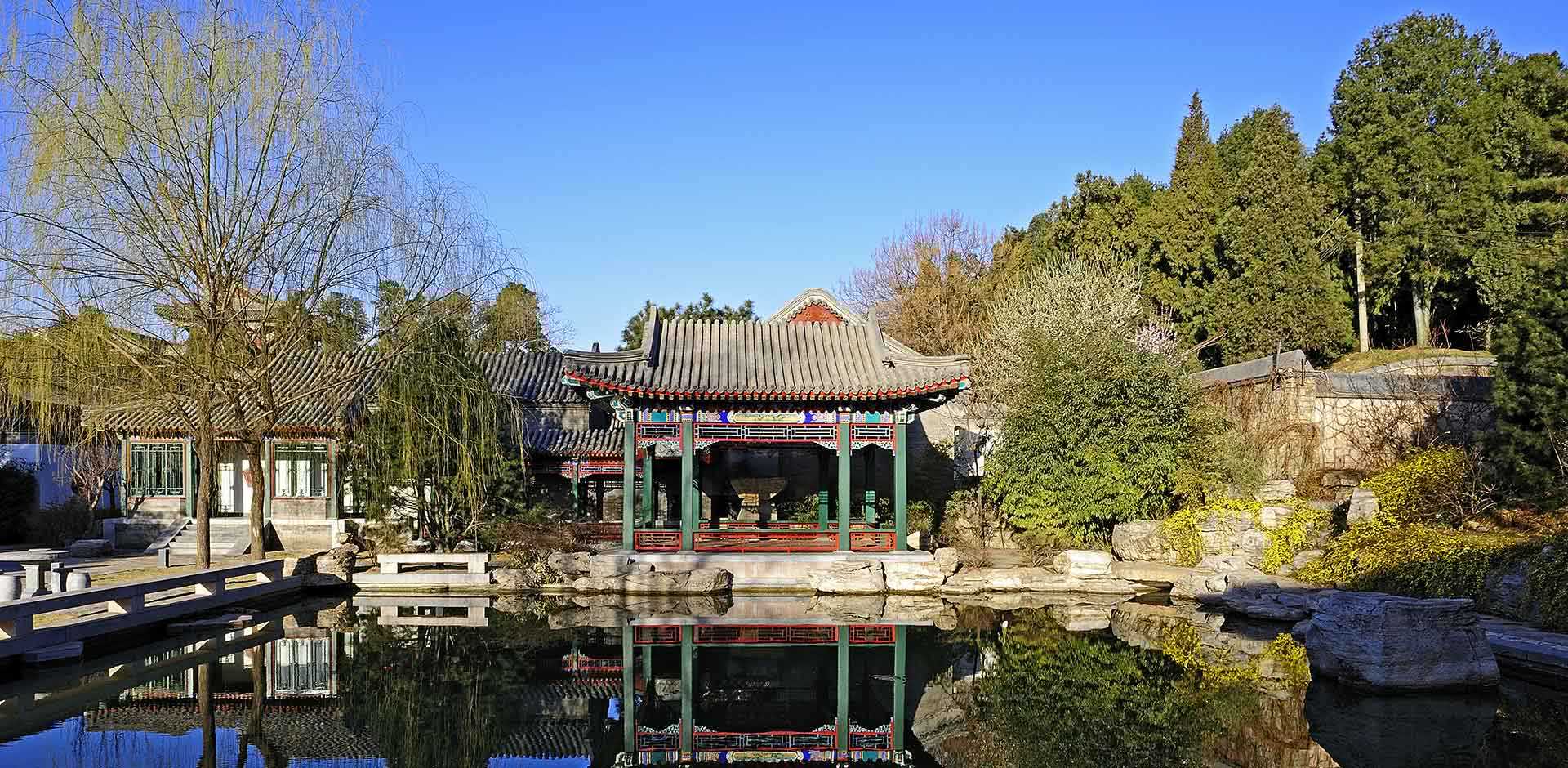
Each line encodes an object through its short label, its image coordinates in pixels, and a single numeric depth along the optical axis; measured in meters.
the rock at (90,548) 17.59
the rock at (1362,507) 13.24
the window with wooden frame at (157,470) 19.47
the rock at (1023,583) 14.57
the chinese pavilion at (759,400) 14.63
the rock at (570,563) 14.53
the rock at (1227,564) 14.12
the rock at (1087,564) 14.77
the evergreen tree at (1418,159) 23.98
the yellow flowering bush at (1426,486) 12.59
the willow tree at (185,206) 11.26
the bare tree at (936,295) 29.30
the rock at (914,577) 14.37
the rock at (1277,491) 15.01
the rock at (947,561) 14.72
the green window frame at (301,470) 19.12
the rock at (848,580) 14.20
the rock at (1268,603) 11.87
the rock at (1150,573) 14.55
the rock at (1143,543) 15.65
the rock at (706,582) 14.06
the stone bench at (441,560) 14.47
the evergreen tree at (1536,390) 11.23
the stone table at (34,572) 10.67
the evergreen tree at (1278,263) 25.20
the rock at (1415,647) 8.53
